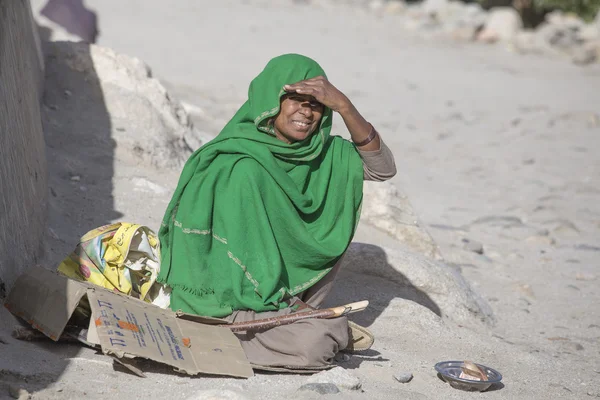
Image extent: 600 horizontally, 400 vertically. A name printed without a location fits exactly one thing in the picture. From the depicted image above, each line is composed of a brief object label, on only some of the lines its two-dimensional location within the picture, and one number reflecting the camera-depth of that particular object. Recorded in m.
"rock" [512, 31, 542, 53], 32.97
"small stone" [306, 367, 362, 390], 7.01
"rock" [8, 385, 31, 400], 5.99
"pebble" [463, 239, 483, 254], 13.70
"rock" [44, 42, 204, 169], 12.41
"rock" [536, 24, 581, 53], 32.87
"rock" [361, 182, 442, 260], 12.08
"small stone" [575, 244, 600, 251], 14.40
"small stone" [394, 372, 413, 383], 7.60
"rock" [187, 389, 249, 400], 6.32
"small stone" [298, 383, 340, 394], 6.84
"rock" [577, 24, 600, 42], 33.44
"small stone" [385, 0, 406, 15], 39.59
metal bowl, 7.62
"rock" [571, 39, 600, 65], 31.27
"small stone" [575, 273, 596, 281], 13.05
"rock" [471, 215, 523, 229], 15.43
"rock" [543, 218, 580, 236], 15.12
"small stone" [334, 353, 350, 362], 7.95
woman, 7.52
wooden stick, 7.40
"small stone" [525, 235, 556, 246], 14.59
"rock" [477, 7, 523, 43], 34.44
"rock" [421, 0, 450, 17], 38.62
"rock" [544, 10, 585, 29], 35.09
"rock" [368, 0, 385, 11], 40.22
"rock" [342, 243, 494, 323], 10.31
